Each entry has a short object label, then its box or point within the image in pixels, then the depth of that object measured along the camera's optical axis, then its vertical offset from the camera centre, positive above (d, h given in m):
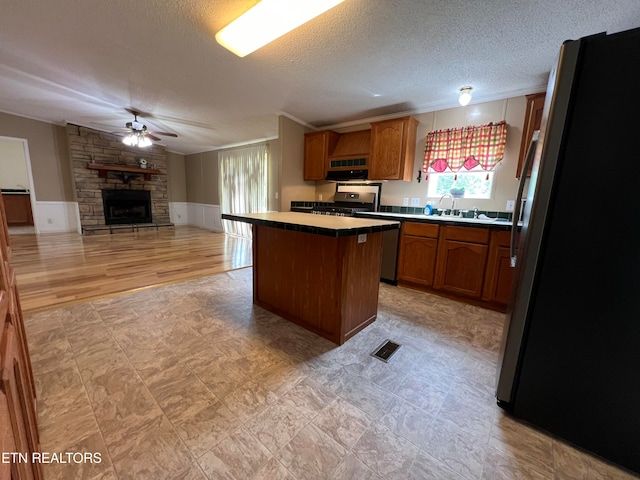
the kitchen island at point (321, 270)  1.85 -0.59
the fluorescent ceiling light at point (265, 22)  1.66 +1.24
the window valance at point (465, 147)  2.92 +0.69
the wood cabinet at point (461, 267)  2.64 -0.68
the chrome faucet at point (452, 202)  3.31 +0.02
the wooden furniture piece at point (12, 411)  0.45 -0.47
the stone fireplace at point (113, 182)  6.12 +0.16
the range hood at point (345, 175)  3.85 +0.37
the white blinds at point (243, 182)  5.83 +0.30
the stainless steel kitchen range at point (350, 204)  3.91 -0.08
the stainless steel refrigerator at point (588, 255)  1.01 -0.20
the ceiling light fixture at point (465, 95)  2.81 +1.20
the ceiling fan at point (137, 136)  4.54 +0.96
